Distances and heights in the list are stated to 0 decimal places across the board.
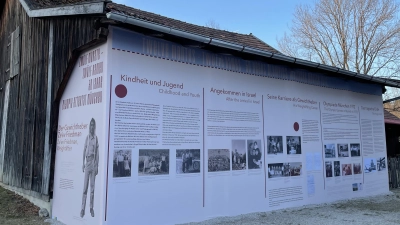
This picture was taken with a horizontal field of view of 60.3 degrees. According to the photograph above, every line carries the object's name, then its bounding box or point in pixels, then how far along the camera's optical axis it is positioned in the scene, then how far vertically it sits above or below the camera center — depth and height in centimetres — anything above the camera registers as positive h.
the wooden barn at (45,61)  623 +203
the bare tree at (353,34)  2230 +787
